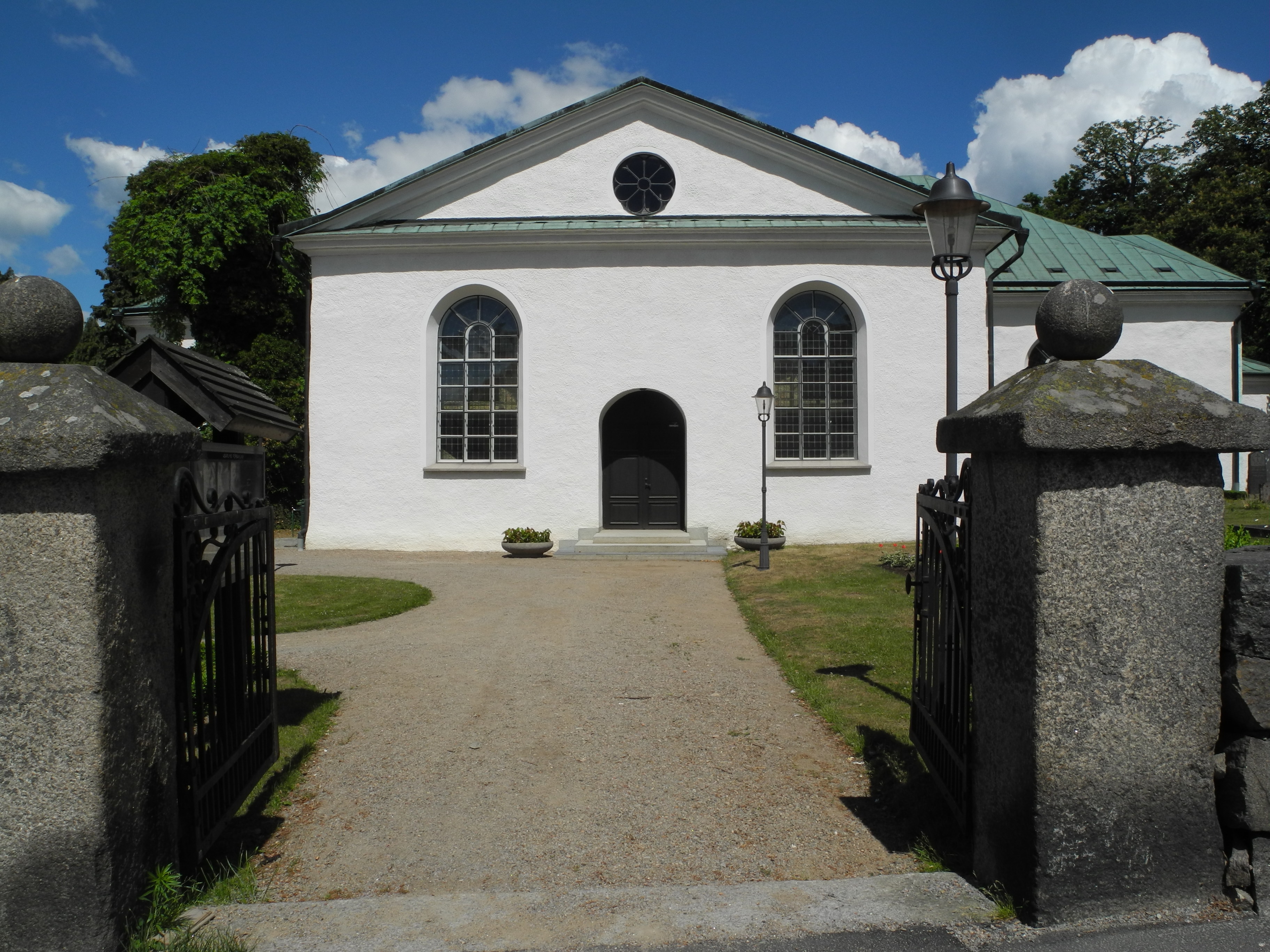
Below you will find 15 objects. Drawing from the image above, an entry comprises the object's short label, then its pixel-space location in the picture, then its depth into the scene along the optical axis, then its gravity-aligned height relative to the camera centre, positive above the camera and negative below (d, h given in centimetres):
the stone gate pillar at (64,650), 274 -49
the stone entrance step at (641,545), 1733 -107
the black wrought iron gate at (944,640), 374 -69
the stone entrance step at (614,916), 301 -148
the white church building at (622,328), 1858 +334
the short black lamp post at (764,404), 1622 +155
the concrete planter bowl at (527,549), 1770 -116
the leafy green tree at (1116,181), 3962 +1406
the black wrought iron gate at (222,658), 339 -74
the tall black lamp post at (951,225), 670 +198
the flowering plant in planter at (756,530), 1780 -78
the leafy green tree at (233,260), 2444 +639
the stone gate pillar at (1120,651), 296 -53
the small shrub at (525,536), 1783 -90
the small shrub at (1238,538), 1047 -57
